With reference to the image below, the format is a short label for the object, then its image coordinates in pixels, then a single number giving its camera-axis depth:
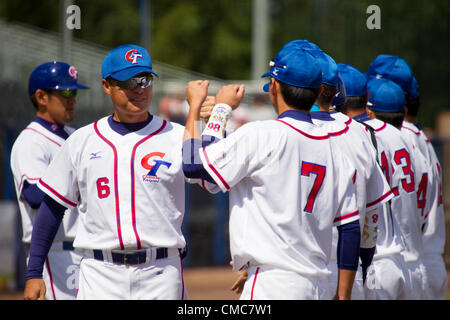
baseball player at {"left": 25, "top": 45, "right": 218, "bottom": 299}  8.18
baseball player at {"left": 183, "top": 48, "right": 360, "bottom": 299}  7.33
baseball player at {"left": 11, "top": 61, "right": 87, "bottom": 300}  10.45
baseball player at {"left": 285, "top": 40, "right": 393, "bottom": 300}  8.21
